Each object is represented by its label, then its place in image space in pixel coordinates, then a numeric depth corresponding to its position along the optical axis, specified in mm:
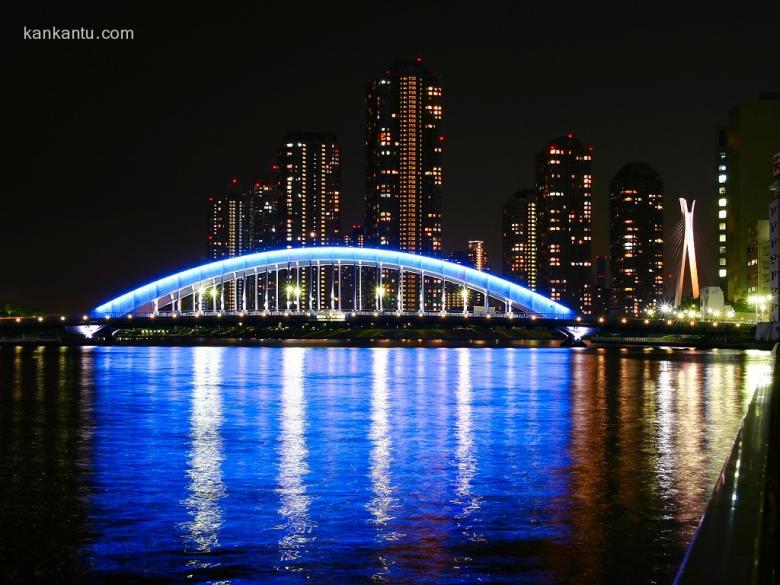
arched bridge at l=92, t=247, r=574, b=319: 148375
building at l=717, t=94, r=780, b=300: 185875
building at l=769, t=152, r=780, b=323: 135500
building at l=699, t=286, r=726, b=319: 175125
